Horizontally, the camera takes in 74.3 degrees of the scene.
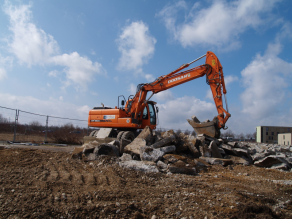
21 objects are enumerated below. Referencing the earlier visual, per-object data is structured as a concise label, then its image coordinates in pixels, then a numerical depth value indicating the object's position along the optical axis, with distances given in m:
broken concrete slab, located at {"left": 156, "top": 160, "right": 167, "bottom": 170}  5.94
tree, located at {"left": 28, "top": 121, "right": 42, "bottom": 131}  15.08
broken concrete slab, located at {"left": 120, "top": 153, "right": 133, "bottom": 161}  6.43
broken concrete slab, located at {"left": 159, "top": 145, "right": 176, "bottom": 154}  7.22
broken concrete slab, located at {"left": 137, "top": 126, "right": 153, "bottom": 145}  8.06
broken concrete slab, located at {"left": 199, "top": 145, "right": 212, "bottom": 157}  7.95
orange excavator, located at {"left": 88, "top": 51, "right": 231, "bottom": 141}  10.02
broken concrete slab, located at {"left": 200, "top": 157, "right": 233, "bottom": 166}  7.31
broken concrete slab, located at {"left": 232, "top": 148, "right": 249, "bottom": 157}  8.36
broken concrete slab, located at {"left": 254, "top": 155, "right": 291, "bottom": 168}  7.44
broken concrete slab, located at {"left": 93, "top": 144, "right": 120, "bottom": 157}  6.65
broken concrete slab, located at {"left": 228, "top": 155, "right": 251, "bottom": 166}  7.91
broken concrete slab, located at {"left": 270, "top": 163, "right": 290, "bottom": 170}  7.28
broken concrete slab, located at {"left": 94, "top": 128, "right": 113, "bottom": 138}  11.38
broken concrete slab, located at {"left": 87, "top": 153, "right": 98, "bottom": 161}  6.50
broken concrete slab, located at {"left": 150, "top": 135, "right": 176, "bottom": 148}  7.62
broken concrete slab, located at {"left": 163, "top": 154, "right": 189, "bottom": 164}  6.51
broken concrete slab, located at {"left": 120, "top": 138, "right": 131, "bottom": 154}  7.46
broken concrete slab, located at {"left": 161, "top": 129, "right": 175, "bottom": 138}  8.53
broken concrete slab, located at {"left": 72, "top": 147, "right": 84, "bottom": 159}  6.93
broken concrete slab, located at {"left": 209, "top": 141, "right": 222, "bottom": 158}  8.27
